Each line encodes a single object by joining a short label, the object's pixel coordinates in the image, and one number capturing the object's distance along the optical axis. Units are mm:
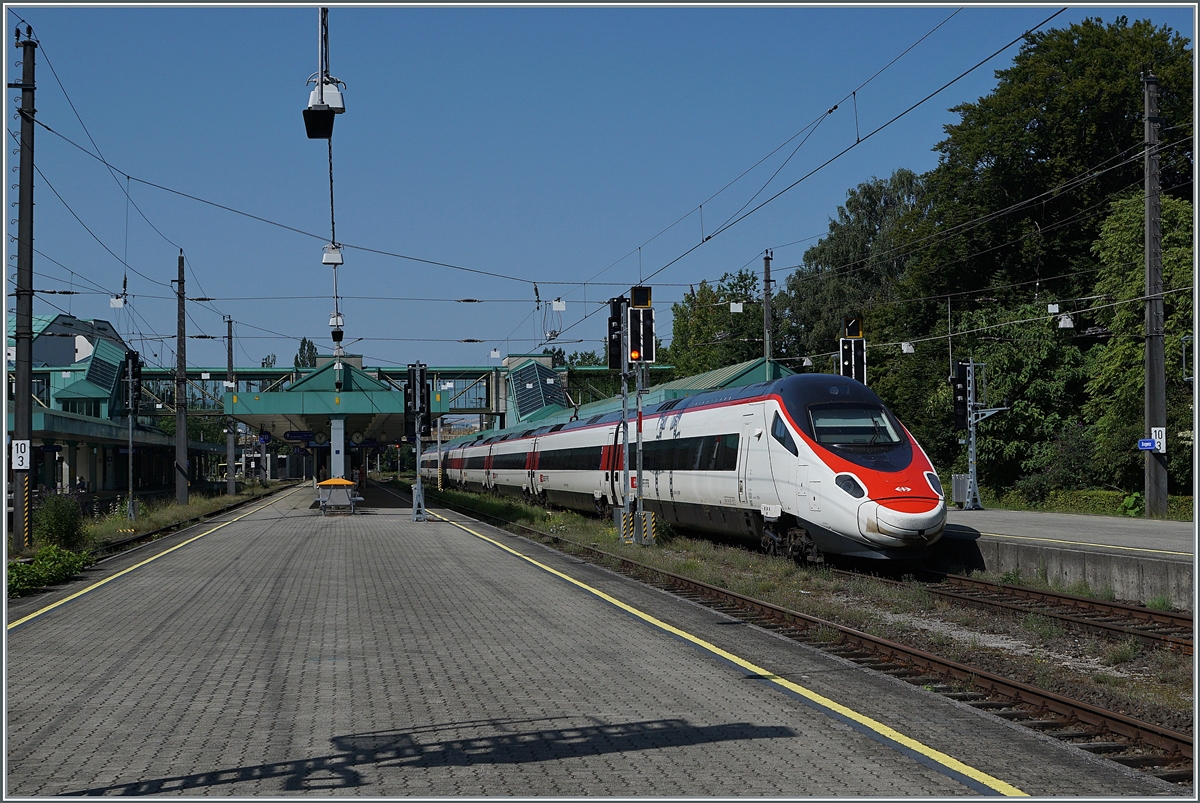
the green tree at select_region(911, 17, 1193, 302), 43312
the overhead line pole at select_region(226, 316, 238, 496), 54597
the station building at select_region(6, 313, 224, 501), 58781
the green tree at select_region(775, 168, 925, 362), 67000
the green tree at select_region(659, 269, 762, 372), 67250
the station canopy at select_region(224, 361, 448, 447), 44500
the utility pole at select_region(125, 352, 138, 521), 33053
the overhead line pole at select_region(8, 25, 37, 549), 21047
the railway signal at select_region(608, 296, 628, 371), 22875
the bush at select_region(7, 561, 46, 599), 16156
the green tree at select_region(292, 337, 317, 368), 140738
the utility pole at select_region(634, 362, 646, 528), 23625
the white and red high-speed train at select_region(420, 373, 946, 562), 16547
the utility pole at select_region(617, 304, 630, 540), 22922
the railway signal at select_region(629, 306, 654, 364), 22766
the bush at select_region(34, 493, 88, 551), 23938
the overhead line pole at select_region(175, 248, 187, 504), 39562
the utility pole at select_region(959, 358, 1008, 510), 33562
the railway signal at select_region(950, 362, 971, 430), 34062
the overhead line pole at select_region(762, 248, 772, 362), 36219
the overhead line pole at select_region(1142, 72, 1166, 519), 28297
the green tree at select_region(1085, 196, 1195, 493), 32781
